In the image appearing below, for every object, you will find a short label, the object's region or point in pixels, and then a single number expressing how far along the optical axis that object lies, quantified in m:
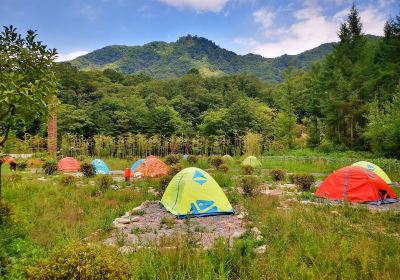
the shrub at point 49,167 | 18.59
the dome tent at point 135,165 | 19.56
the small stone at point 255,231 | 7.07
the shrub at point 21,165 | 20.56
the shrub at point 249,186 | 12.17
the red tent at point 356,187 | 11.80
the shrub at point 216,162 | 22.98
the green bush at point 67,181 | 13.49
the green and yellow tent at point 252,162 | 25.47
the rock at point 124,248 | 5.40
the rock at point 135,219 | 8.86
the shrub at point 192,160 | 24.50
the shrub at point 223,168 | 20.45
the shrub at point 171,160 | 24.20
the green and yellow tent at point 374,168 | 15.09
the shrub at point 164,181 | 12.75
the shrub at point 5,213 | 6.36
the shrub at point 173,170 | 15.05
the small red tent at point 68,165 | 21.56
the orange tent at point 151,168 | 17.91
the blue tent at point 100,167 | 20.72
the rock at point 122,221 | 8.52
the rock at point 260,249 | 5.50
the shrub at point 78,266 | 2.81
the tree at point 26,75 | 4.35
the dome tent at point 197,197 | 9.51
